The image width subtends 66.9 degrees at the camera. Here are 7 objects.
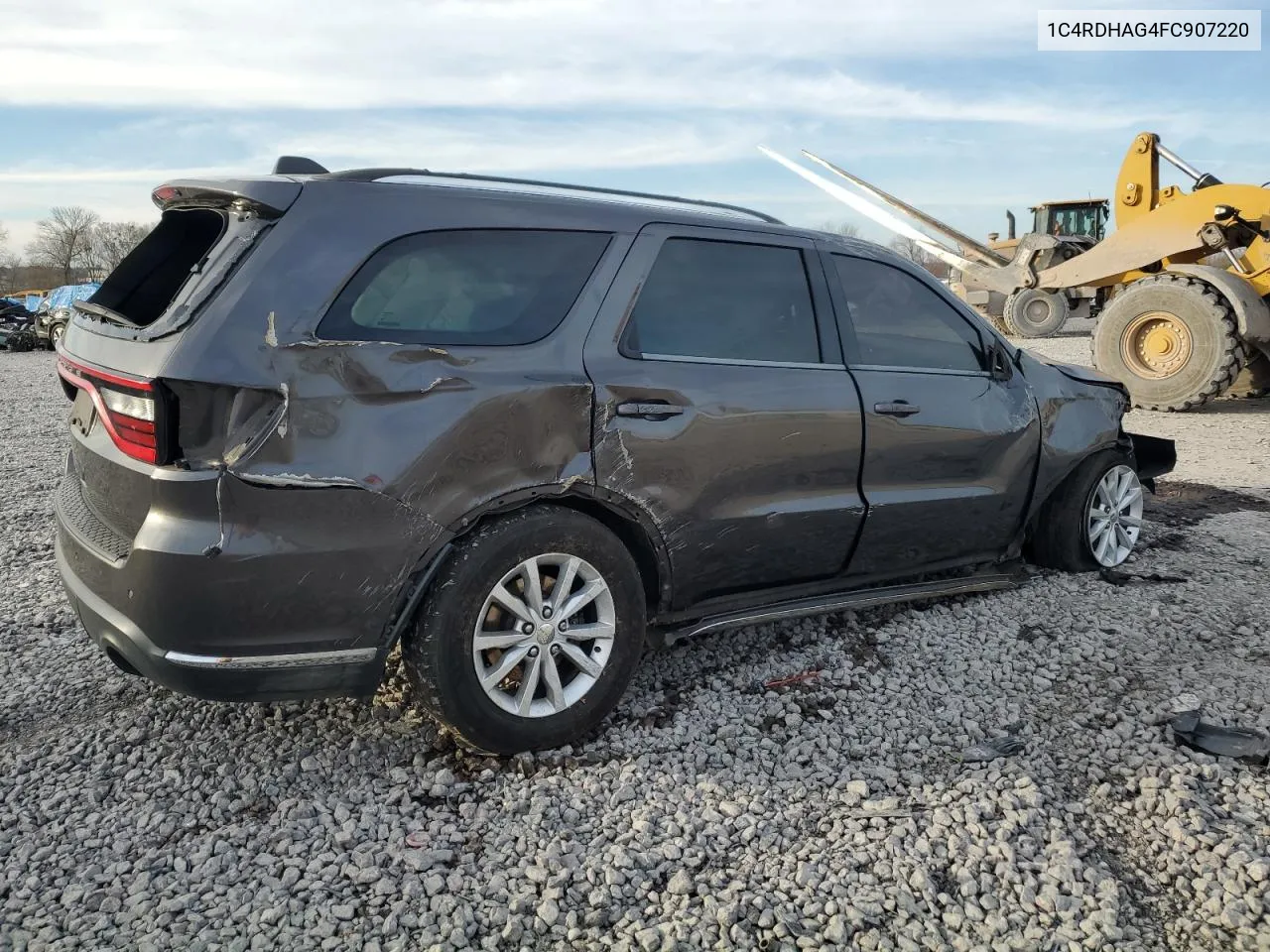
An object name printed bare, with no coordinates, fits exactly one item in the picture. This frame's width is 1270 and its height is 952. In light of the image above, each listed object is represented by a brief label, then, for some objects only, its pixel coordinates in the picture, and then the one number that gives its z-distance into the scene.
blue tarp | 27.82
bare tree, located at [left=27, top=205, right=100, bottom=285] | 92.06
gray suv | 2.56
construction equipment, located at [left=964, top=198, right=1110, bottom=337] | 19.38
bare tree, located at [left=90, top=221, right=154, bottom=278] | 83.47
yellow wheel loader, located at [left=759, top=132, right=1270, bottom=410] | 10.24
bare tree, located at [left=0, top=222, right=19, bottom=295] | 84.76
